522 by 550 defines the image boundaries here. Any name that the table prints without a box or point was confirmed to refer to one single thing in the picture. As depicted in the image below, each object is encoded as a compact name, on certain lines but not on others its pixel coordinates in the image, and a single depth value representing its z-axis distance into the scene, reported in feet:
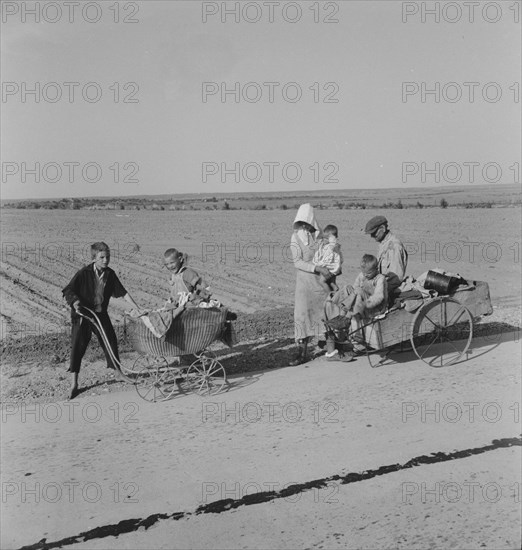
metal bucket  25.59
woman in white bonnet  26.30
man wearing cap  25.68
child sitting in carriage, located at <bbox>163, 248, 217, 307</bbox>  22.99
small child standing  23.52
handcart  24.44
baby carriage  21.77
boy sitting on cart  24.58
